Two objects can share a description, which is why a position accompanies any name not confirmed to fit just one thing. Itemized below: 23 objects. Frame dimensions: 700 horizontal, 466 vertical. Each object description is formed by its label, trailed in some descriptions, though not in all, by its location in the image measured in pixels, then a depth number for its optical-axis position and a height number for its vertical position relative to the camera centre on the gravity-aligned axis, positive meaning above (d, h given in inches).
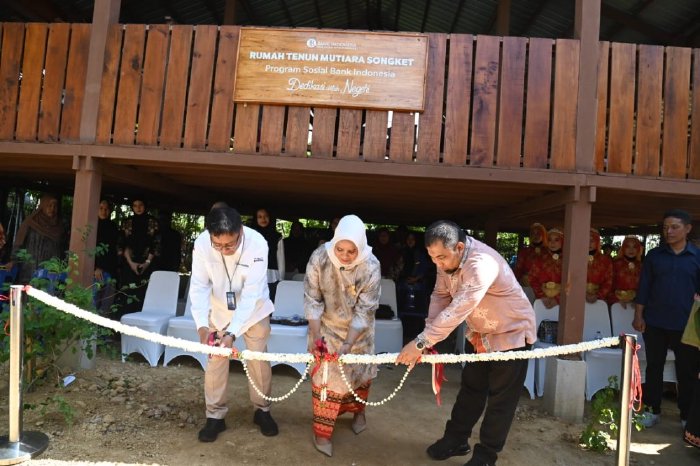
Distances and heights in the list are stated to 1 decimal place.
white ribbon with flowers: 104.0 -22.5
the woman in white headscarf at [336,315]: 129.2 -18.0
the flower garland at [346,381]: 122.1 -34.5
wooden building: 172.9 +49.0
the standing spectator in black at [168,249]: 260.2 -6.6
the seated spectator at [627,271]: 220.4 +0.4
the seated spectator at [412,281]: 303.3 -16.4
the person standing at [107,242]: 246.2 -5.7
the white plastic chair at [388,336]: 222.1 -38.1
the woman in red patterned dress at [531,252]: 231.5 +6.2
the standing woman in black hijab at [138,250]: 249.0 -7.9
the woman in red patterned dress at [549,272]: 213.6 -2.9
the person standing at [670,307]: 163.2 -11.0
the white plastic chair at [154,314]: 203.6 -35.5
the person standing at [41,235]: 225.5 -3.9
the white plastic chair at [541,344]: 193.2 -32.2
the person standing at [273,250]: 239.9 -2.7
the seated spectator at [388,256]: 316.2 -1.5
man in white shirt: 123.1 -16.3
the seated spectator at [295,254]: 280.5 -4.1
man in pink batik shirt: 104.0 -15.1
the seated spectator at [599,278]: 219.0 -3.6
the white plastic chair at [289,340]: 198.8 -39.1
